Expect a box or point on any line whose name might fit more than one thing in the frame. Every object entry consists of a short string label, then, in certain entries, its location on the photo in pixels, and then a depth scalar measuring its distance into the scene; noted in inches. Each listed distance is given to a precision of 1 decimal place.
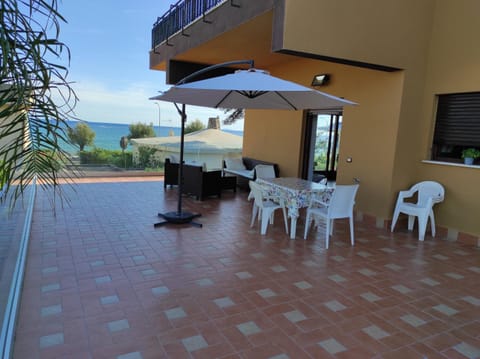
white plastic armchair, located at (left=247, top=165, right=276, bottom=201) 264.3
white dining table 191.9
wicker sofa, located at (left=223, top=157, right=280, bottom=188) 334.0
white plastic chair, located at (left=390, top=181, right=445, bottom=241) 203.8
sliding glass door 300.7
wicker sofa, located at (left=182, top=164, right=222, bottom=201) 283.3
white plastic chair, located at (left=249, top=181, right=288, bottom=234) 197.8
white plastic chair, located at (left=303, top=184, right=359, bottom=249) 179.3
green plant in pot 201.6
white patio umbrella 145.3
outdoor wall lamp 264.8
